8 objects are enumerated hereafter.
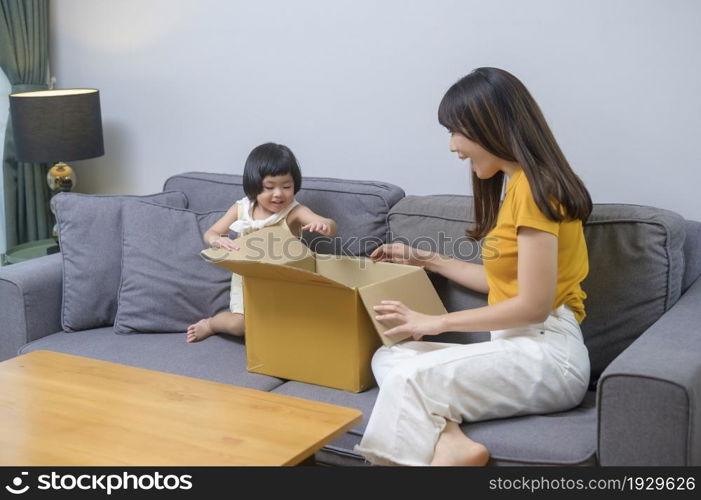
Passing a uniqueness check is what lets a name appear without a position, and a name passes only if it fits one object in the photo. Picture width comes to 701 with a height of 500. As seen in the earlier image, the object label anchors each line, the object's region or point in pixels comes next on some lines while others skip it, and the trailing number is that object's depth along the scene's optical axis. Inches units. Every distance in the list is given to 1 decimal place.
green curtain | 140.2
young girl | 103.2
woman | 76.5
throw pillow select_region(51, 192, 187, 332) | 109.1
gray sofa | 67.6
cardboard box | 86.0
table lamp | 126.8
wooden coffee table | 65.3
